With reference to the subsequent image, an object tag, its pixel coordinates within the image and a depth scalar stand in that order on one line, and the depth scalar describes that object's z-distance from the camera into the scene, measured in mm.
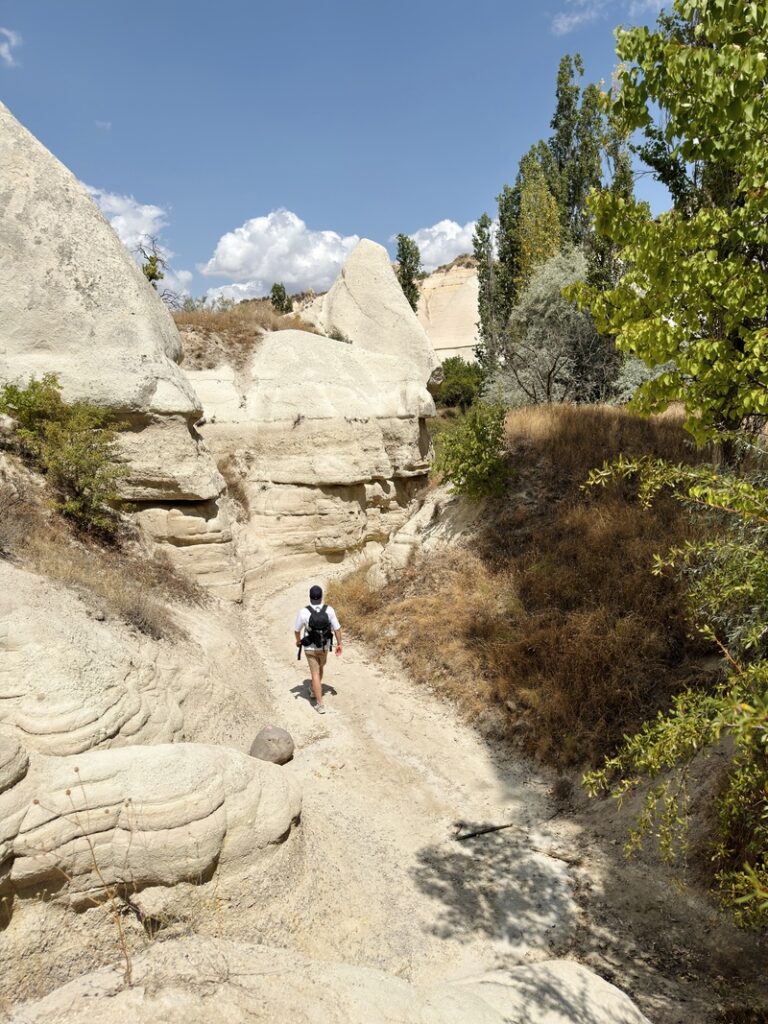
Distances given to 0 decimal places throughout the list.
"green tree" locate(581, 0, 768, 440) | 3881
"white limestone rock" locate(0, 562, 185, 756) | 4652
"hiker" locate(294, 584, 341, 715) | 8523
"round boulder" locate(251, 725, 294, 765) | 6844
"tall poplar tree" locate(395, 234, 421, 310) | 34094
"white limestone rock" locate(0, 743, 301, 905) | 3826
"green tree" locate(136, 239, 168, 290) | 18250
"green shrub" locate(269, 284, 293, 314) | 36969
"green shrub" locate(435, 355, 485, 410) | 37344
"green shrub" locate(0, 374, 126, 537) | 9383
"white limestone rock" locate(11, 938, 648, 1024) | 3045
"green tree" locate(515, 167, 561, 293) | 25844
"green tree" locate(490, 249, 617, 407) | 19609
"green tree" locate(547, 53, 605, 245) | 24953
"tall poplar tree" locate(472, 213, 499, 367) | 29859
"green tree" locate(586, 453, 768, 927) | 2562
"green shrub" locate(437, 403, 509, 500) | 12258
